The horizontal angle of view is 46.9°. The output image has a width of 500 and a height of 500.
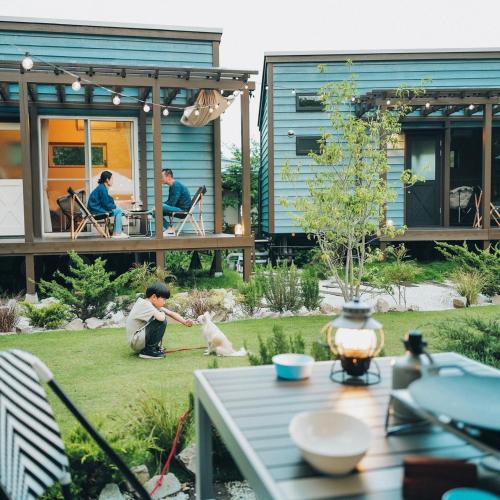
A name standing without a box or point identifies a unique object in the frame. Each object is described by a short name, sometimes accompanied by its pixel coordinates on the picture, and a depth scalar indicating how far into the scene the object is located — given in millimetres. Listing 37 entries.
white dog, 5441
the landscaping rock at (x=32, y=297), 8577
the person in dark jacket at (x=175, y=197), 10023
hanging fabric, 9953
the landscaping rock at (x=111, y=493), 2674
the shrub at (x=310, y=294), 7762
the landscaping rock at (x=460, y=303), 8039
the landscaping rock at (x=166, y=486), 2832
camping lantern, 1953
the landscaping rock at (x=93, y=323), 7051
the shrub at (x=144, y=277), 7963
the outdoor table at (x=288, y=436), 1372
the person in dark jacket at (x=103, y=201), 9242
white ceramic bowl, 1386
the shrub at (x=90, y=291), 7094
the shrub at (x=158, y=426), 3159
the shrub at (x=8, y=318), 6762
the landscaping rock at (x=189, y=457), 2998
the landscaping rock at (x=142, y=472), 2832
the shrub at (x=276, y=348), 3508
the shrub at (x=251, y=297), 7609
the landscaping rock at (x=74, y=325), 6973
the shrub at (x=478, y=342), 4082
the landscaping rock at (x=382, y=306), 7809
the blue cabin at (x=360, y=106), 13305
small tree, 7594
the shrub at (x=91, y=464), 2672
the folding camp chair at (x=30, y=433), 1676
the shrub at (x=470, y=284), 8242
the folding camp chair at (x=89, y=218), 8828
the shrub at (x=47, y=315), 6875
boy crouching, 5424
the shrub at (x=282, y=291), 7707
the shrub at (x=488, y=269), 8477
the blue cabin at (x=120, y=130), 9695
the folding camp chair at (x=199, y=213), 9852
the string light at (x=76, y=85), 8250
